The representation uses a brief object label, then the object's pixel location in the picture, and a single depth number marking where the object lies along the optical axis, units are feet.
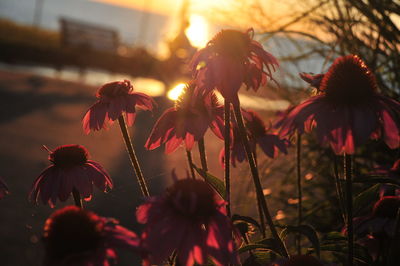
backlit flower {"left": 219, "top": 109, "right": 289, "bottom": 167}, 3.84
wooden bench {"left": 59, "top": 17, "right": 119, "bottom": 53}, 41.09
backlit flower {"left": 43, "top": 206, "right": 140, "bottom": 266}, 1.73
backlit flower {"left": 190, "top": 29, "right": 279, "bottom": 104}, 2.34
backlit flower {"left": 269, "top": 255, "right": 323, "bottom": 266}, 2.20
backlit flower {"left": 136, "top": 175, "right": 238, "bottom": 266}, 1.84
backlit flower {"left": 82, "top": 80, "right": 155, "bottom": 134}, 3.20
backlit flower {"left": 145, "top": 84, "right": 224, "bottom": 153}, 2.73
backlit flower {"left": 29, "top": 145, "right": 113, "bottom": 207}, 2.78
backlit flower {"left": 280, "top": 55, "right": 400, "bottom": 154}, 2.13
